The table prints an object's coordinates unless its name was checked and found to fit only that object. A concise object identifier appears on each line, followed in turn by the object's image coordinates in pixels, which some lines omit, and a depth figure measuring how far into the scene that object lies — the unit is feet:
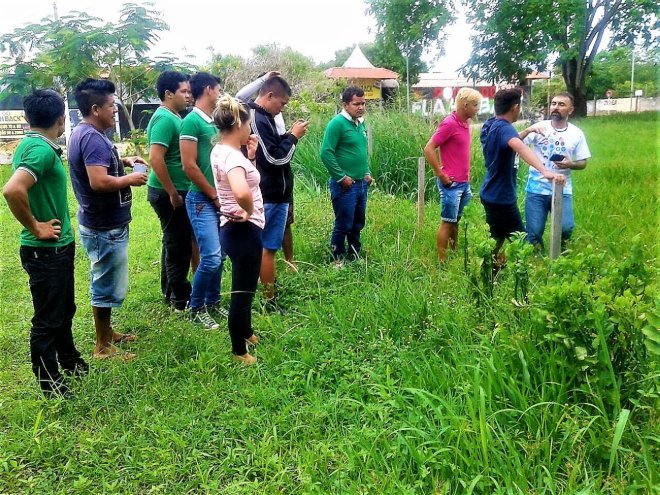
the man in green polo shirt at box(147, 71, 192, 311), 11.16
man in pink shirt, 13.83
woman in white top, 8.87
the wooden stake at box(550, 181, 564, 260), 10.40
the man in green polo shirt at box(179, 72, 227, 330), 10.76
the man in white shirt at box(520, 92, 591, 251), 12.13
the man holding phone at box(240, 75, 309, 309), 11.66
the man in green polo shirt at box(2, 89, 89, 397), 8.07
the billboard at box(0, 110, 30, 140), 32.83
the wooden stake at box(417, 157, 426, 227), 17.01
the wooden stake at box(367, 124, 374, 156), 23.17
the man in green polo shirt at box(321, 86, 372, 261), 14.06
